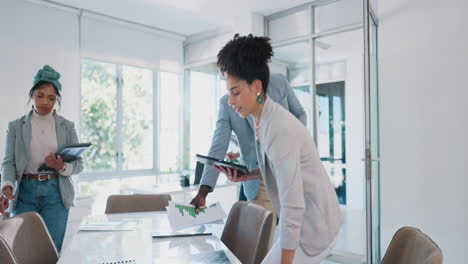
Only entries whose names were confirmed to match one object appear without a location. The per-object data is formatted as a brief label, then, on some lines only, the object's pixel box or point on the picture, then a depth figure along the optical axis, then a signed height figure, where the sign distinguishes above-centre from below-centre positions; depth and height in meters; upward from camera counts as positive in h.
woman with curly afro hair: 1.19 -0.10
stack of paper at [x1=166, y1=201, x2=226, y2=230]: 1.81 -0.41
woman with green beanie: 2.34 -0.19
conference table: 1.37 -0.47
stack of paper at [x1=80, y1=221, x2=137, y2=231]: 1.83 -0.47
